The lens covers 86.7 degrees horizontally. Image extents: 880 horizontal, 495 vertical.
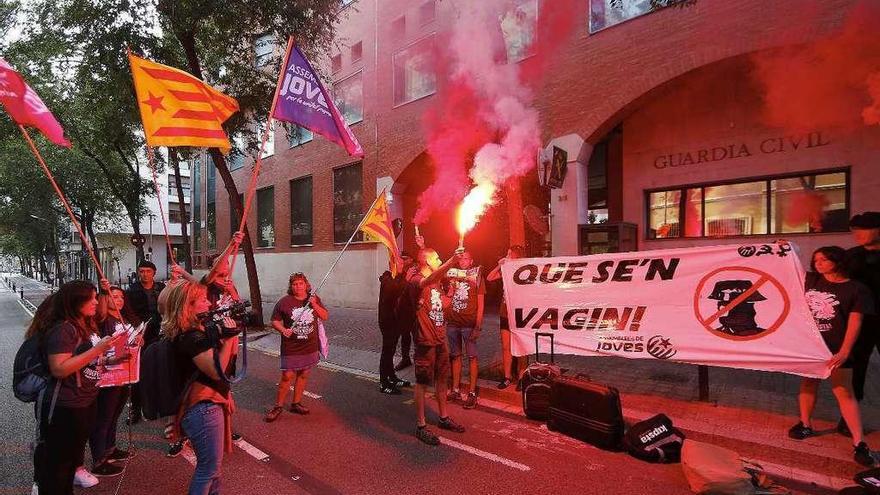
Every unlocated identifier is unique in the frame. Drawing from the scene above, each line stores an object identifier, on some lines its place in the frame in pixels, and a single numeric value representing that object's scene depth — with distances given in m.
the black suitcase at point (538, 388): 5.45
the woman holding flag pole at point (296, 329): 5.61
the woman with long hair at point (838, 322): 4.13
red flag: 4.46
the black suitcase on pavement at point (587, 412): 4.64
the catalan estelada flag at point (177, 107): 4.73
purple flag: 5.75
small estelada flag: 6.00
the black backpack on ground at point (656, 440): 4.30
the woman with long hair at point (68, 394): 3.11
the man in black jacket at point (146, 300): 5.77
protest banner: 4.79
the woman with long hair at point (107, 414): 4.26
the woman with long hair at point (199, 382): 2.88
